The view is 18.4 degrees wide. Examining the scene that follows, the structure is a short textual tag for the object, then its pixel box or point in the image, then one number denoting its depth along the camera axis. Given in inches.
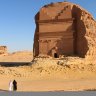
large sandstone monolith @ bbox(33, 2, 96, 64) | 1354.6
